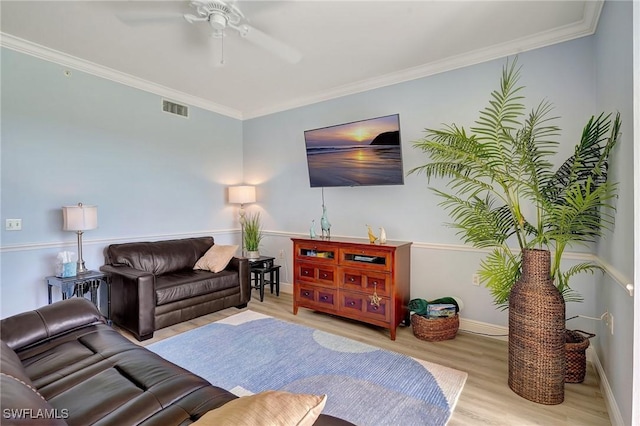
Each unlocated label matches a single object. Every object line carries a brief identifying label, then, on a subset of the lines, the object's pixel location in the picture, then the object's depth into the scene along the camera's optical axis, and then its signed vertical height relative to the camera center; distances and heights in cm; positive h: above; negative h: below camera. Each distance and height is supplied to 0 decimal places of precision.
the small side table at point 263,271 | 402 -88
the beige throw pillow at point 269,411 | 67 -47
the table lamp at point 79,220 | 286 -10
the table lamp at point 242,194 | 454 +19
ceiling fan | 212 +139
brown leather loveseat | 286 -80
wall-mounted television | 313 +58
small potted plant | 434 -48
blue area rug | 187 -124
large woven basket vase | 191 -85
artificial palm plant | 190 +9
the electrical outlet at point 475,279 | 295 -74
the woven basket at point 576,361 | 213 -112
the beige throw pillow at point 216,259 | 364 -63
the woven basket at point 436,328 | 281 -116
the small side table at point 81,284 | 278 -71
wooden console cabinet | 294 -77
